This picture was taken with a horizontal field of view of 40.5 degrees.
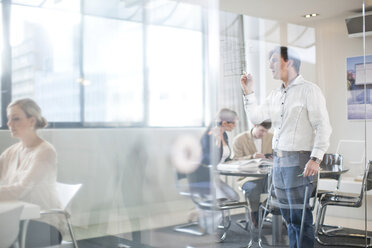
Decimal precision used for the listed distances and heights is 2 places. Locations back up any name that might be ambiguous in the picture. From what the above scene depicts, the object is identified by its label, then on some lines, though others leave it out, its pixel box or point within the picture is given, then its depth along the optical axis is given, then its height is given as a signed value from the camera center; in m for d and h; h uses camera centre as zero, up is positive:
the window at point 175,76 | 2.87 +0.32
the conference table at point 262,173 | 3.02 -0.26
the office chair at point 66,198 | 2.44 -0.33
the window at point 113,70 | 2.56 +0.32
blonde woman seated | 2.31 -0.18
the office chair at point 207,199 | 3.05 -0.42
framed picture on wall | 3.41 +0.28
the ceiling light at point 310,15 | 3.25 +0.74
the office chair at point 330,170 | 3.21 -0.27
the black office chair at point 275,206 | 3.04 -0.47
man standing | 3.06 +0.00
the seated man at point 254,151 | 3.01 -0.13
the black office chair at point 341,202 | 3.21 -0.49
